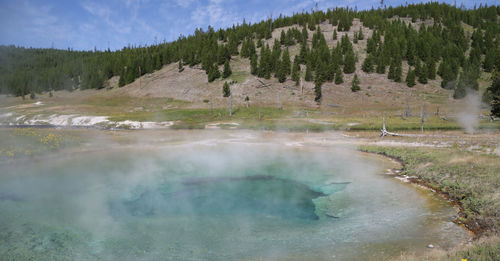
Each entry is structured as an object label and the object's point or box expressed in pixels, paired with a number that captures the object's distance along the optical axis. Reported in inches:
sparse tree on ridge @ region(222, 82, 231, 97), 3550.7
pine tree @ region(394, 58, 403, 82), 3547.0
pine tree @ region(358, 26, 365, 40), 4434.1
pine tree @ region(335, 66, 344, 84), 3570.4
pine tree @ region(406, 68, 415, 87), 3432.6
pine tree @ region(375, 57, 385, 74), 3703.2
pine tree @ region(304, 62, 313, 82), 3673.7
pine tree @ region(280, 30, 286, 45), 4585.1
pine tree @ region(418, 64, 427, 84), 3526.1
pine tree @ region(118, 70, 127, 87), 4675.9
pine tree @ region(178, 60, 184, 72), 4521.2
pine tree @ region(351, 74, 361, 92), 3415.4
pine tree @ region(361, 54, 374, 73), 3725.4
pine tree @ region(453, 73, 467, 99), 3179.1
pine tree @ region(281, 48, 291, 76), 3806.6
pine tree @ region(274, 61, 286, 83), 3732.8
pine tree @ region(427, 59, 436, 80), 3614.7
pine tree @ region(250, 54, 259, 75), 3964.1
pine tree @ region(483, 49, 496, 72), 3772.4
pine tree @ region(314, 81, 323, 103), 3278.3
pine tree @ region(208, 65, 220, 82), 3976.4
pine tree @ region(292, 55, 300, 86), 3649.1
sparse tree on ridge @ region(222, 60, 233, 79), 4020.7
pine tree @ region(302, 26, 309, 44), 4488.9
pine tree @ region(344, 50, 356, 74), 3737.7
